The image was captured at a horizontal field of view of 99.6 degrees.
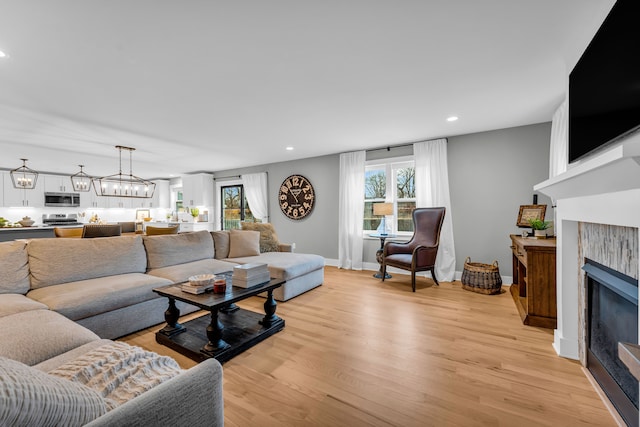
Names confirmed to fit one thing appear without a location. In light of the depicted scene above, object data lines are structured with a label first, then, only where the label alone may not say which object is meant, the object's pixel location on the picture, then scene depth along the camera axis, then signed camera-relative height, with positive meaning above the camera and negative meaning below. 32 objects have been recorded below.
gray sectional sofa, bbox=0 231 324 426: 0.66 -0.60
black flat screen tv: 1.18 +0.65
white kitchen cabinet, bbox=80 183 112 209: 7.29 +0.40
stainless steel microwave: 6.70 +0.41
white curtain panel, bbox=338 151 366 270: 5.05 +0.03
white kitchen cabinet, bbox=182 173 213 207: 7.18 +0.65
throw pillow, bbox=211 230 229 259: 3.79 -0.44
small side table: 4.44 -0.68
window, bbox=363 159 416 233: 4.77 +0.40
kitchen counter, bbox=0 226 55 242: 4.19 -0.27
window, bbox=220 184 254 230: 7.00 +0.15
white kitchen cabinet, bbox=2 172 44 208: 6.15 +0.48
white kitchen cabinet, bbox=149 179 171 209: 8.43 +0.56
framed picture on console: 3.19 -0.05
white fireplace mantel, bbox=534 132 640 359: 1.07 +0.02
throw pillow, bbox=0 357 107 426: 0.52 -0.40
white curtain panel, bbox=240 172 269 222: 6.39 +0.46
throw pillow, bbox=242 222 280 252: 4.38 -0.37
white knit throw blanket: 0.93 -0.60
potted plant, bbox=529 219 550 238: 2.85 -0.19
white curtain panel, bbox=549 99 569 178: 2.83 +0.72
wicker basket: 3.46 -0.91
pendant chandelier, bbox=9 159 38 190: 4.62 +0.65
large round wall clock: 5.74 +0.33
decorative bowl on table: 2.19 -0.55
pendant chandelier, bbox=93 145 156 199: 4.85 +0.52
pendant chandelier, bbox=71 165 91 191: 5.12 +0.60
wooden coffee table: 1.99 -1.02
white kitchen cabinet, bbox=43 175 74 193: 6.73 +0.81
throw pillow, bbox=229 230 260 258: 3.90 -0.45
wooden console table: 2.37 -0.65
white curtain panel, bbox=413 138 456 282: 4.20 +0.35
